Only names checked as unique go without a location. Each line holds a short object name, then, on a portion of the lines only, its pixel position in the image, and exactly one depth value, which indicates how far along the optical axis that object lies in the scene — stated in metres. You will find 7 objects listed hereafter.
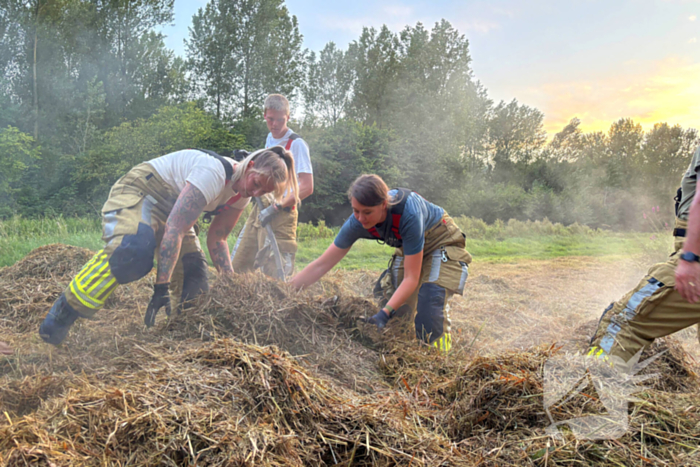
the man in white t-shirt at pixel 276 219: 3.71
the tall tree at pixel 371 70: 27.53
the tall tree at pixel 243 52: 17.73
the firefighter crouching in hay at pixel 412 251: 2.67
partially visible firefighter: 1.99
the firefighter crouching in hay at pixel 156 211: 2.33
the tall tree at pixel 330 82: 26.92
